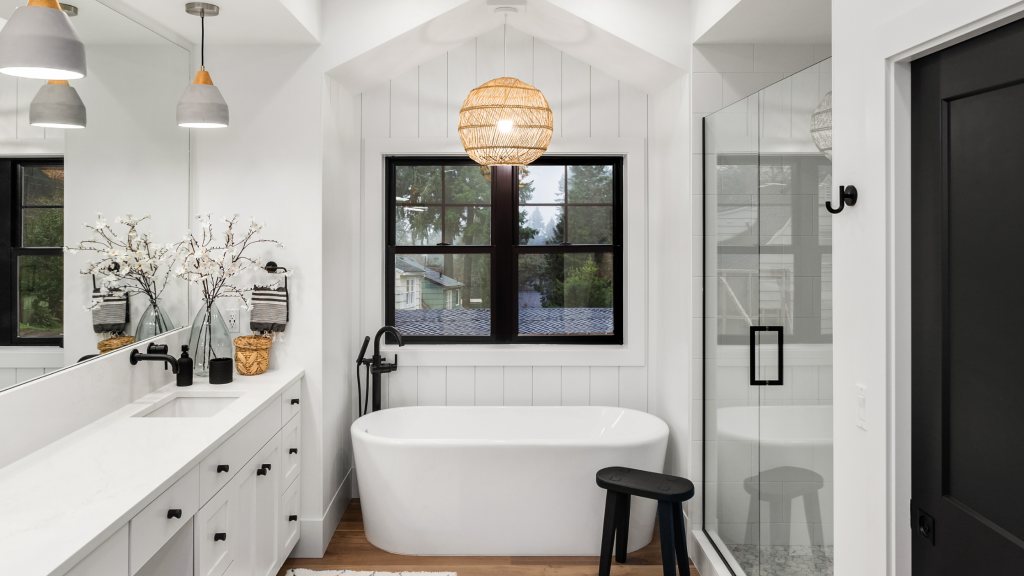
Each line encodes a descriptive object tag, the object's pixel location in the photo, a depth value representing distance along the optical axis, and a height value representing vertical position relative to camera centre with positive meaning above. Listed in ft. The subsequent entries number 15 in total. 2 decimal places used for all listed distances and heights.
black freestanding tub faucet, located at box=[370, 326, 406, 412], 10.88 -1.36
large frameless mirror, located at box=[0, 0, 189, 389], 5.79 +0.97
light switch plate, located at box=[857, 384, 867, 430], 5.08 -0.96
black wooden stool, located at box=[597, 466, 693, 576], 7.99 -2.85
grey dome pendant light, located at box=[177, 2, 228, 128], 7.57 +2.26
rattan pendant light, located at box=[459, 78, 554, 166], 8.98 +2.43
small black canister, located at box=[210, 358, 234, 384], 8.41 -1.09
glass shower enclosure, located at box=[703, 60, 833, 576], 6.43 -0.50
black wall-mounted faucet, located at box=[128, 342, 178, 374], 7.62 -0.80
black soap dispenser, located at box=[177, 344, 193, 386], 8.15 -1.05
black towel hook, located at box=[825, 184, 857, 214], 5.17 +0.79
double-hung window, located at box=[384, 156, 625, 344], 11.78 +0.75
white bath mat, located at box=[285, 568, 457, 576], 8.91 -4.05
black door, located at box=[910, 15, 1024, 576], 3.87 -0.11
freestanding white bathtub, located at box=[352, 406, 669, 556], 9.14 -3.01
